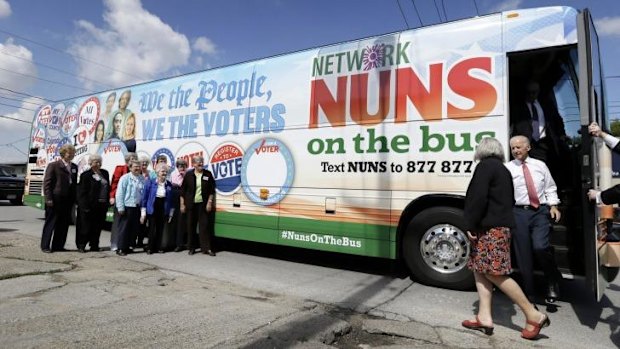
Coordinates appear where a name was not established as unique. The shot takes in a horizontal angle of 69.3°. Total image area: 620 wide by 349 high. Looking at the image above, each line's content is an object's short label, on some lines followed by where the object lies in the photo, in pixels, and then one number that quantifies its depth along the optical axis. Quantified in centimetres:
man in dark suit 562
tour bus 496
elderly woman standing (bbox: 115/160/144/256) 761
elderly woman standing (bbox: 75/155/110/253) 759
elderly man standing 478
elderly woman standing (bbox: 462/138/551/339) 381
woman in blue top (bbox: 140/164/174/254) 790
